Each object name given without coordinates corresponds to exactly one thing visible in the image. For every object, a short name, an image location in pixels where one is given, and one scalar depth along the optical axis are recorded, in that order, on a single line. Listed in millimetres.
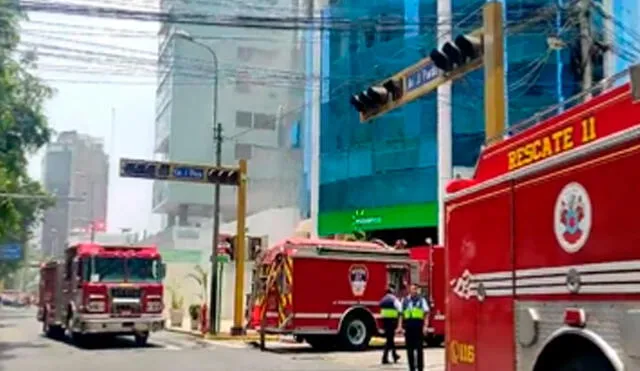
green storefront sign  35281
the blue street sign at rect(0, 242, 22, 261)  52538
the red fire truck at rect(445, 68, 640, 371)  5137
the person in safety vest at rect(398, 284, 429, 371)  14586
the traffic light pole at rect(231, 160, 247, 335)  24750
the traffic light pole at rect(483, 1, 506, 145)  12312
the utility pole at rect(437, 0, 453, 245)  34156
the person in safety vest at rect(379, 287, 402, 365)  16828
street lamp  24875
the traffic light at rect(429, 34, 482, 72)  12961
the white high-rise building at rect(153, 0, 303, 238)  74312
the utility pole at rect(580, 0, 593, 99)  14203
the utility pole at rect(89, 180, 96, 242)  107500
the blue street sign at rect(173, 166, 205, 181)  24172
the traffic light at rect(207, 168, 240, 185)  24875
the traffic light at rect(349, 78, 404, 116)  14781
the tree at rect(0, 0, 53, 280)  23828
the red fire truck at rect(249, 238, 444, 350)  19719
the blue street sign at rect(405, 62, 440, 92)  13734
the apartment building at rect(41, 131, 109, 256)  100000
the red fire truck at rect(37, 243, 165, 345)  21125
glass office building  32719
